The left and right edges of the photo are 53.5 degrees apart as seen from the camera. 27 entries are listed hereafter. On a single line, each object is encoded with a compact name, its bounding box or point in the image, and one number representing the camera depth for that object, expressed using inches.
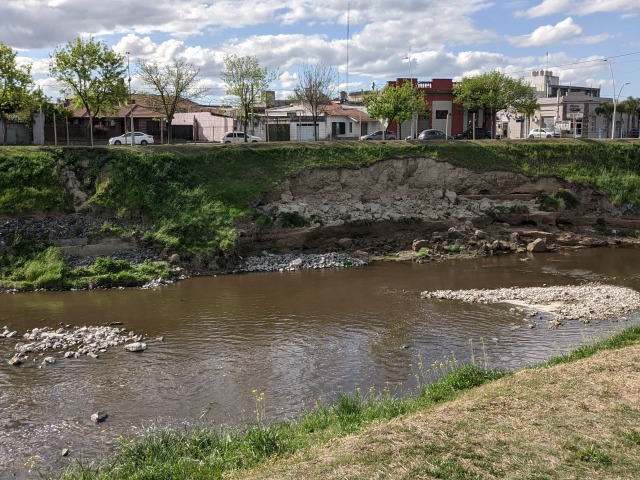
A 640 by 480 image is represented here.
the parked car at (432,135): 2023.9
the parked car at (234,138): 1991.9
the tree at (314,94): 2034.9
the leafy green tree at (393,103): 1926.7
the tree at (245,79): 1870.1
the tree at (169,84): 1758.1
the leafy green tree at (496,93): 2069.4
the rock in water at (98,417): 580.7
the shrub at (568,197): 1628.9
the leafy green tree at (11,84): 1572.3
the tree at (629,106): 2395.4
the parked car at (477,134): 2196.1
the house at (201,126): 2261.3
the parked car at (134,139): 1866.4
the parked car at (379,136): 2107.8
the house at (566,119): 2652.6
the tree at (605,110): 2429.9
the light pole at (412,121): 2103.5
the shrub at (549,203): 1600.6
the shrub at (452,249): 1411.2
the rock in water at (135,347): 790.5
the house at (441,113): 2378.2
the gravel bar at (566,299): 922.1
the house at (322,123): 2287.2
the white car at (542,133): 2314.5
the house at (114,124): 1961.1
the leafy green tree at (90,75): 1604.3
